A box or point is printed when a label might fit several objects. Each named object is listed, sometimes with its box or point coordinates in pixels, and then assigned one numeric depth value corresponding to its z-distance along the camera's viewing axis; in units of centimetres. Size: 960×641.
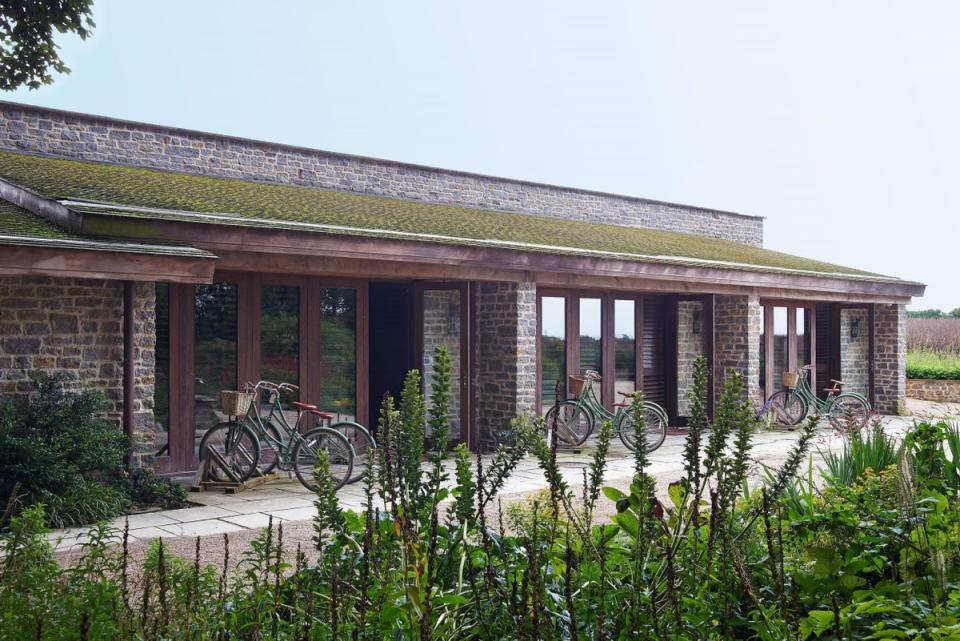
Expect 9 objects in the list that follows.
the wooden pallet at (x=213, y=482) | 887
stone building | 840
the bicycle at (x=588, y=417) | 1196
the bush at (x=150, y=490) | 802
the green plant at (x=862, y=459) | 605
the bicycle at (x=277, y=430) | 889
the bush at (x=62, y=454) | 724
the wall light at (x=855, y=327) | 1836
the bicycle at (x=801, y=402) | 1453
